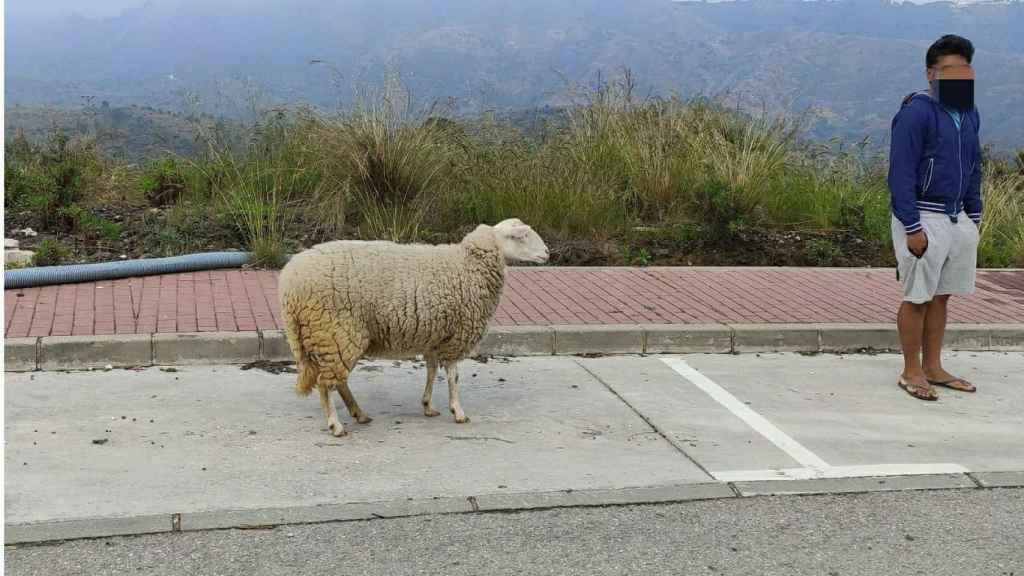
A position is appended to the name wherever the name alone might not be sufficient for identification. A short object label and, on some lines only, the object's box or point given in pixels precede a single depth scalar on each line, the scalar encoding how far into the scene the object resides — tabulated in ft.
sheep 18.58
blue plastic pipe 27.68
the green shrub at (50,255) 30.63
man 22.02
